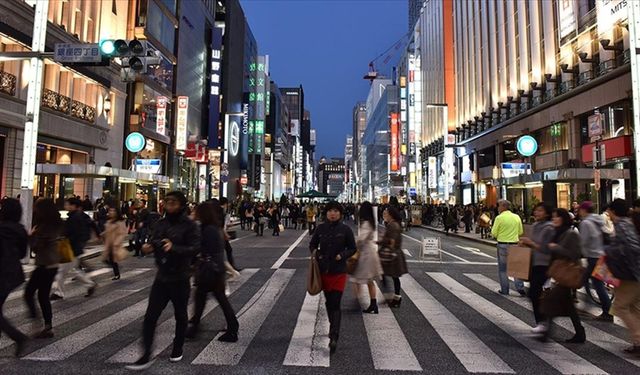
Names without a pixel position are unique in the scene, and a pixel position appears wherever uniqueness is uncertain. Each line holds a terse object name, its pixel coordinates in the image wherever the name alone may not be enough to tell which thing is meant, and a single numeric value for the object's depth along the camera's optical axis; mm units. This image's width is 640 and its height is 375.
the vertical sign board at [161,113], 35875
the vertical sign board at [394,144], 83062
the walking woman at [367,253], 7098
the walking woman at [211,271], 5551
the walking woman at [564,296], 5535
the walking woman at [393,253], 7672
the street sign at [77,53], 11195
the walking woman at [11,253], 4742
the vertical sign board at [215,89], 52938
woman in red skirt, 5434
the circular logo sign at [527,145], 29688
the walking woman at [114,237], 9227
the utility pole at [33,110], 11844
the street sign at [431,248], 14578
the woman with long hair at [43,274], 5742
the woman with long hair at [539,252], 6055
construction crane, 134662
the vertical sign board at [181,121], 40750
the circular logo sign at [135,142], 27750
